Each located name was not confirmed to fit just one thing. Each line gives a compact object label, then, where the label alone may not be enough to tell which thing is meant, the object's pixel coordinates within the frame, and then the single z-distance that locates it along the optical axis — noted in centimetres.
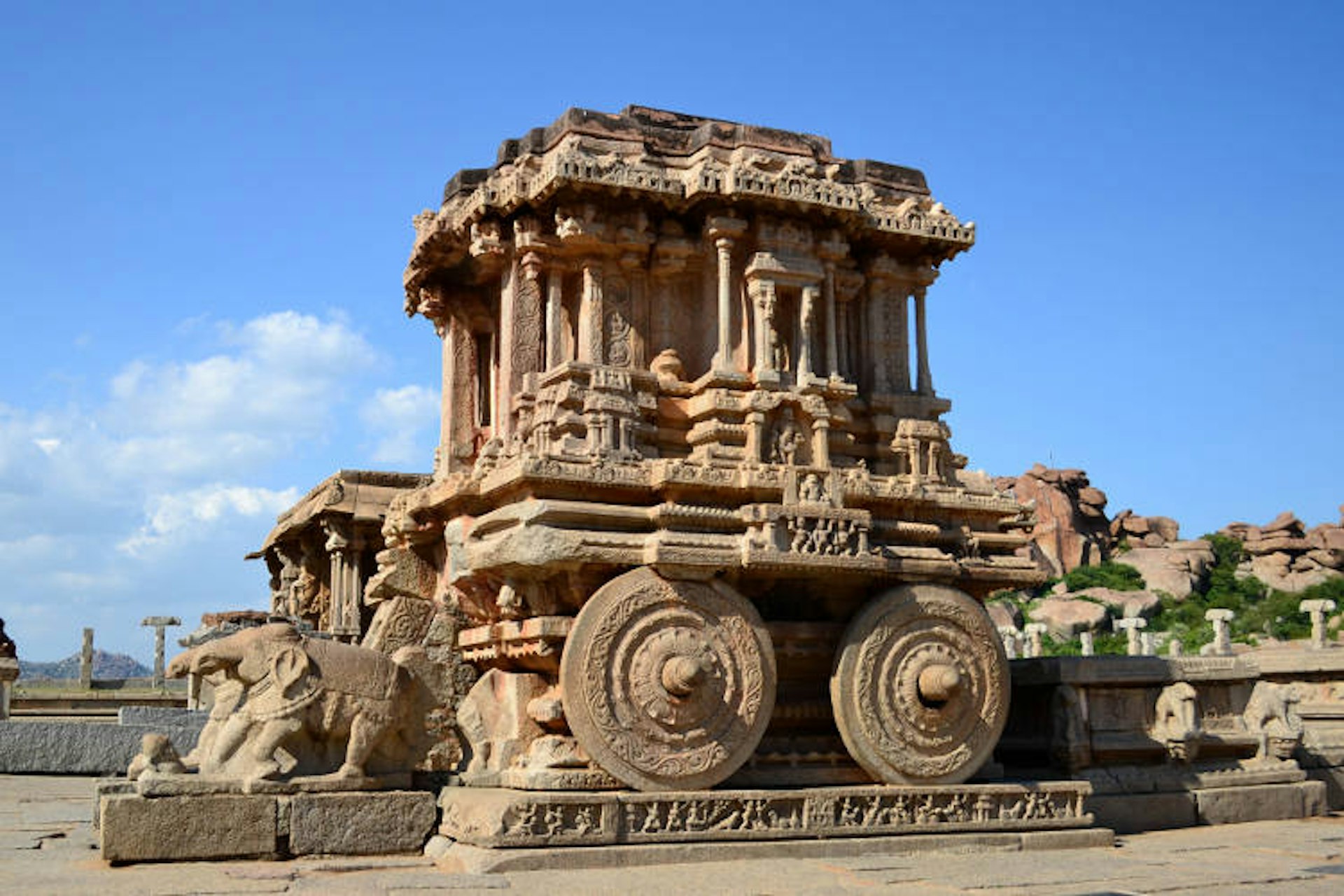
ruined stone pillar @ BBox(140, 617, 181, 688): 4069
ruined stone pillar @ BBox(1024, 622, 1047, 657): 3422
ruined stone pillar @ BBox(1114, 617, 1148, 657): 3222
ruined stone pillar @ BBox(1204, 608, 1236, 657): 3047
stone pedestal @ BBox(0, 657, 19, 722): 1711
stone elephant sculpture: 907
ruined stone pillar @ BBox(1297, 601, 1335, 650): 2625
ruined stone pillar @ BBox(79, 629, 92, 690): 3716
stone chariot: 949
